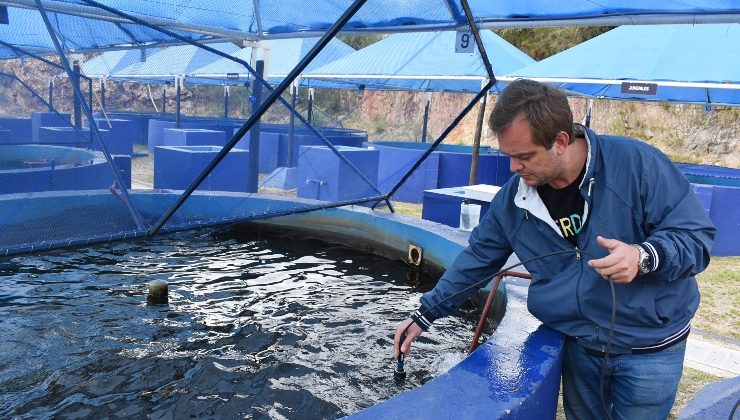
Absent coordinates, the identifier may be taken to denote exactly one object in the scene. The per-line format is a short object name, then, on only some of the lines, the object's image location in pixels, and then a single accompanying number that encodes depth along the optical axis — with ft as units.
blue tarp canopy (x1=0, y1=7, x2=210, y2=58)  23.68
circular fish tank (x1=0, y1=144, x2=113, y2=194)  18.79
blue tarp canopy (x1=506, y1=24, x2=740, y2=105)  26.12
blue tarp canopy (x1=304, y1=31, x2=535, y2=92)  35.60
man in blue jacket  5.70
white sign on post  16.12
